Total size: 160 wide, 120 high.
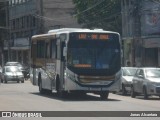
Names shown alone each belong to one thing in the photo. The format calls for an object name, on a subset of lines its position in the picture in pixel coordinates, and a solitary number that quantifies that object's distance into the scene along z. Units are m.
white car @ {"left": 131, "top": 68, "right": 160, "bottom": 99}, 30.69
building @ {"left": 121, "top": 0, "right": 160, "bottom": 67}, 50.75
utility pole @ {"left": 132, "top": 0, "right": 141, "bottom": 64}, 49.04
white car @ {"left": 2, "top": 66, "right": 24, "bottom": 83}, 56.39
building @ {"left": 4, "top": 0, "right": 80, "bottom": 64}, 78.98
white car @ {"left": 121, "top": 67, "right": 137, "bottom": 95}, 35.16
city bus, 28.56
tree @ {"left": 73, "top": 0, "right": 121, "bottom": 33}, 64.06
